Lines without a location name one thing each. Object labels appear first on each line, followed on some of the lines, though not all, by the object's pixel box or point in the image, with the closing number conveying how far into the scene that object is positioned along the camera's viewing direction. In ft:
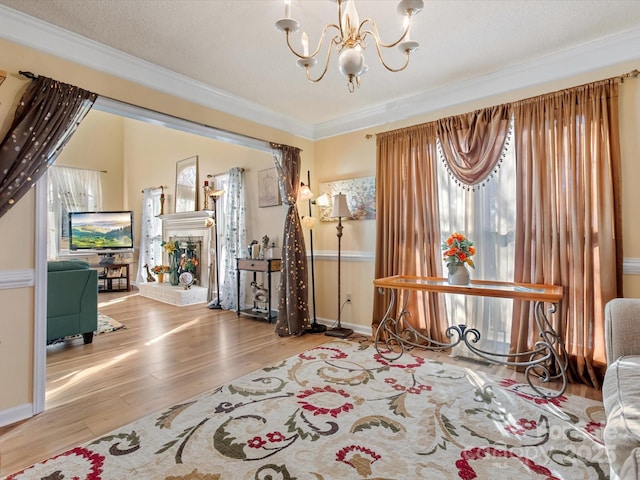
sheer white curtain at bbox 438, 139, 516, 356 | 10.04
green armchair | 11.33
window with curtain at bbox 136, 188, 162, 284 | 24.72
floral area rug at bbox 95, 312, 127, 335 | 13.79
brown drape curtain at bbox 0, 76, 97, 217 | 6.88
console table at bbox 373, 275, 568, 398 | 7.95
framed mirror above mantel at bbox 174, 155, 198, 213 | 20.99
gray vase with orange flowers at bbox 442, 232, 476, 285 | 9.34
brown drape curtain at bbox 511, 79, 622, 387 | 8.27
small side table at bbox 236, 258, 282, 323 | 15.07
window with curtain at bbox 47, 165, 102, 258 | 23.70
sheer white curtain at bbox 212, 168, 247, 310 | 17.54
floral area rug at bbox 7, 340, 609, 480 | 5.39
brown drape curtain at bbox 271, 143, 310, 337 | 13.19
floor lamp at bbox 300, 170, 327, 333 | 13.67
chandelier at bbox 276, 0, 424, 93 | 5.41
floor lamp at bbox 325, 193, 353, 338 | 12.90
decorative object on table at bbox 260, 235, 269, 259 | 16.06
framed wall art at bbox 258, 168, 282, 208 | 16.16
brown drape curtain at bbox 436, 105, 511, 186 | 9.93
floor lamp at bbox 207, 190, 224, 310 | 18.13
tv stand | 23.40
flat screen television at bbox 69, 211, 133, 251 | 23.82
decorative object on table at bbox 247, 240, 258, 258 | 16.43
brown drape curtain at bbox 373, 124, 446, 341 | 11.25
